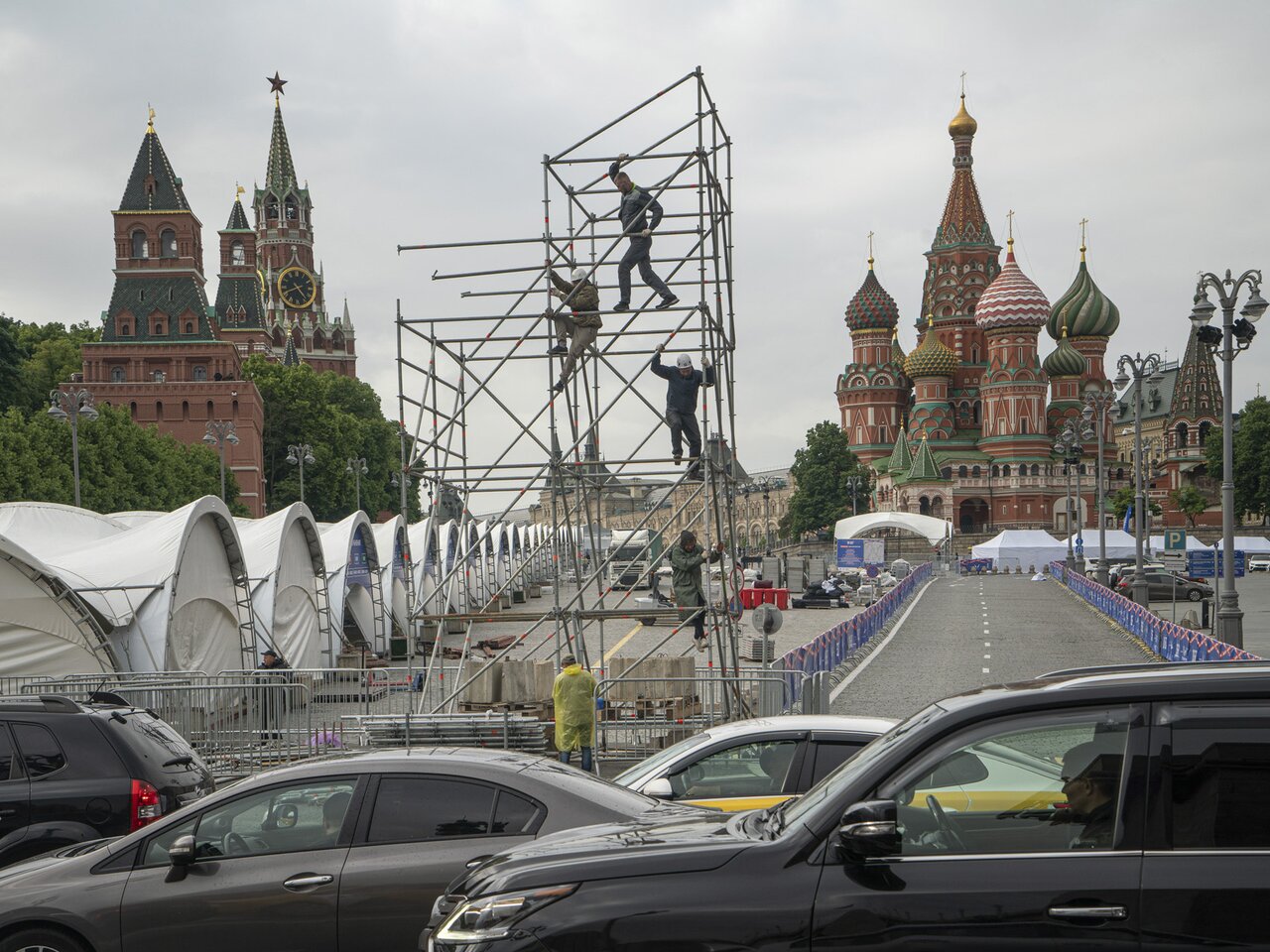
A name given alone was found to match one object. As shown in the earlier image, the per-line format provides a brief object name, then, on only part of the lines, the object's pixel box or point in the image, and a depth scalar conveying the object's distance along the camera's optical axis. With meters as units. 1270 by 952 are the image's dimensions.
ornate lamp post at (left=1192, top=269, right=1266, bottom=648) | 25.12
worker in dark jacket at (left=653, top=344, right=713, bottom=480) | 16.52
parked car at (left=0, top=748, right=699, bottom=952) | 6.47
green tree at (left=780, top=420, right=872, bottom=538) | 125.38
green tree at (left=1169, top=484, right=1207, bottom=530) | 114.69
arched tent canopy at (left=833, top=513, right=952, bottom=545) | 92.62
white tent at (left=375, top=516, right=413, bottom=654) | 37.69
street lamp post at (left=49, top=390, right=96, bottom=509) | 41.84
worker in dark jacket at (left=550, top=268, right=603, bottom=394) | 17.09
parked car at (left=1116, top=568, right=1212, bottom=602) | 50.84
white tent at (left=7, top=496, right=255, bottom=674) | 21.36
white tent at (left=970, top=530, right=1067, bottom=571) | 80.88
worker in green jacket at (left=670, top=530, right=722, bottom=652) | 17.66
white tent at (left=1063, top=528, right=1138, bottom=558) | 73.44
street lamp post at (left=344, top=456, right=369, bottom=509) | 79.51
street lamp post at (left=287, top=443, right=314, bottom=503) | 74.31
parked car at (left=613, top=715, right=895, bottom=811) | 8.69
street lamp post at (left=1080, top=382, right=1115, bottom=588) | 53.36
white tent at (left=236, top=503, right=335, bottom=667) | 26.47
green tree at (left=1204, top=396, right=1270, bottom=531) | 106.81
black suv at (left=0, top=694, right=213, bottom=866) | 8.80
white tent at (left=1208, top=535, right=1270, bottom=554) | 84.69
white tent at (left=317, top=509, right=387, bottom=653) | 32.69
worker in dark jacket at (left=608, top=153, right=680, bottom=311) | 16.94
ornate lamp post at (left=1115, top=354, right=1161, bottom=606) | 38.81
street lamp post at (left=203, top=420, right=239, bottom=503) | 63.65
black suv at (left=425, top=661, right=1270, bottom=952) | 4.30
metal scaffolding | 16.69
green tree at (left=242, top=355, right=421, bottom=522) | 95.75
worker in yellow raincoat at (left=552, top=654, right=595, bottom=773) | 13.71
